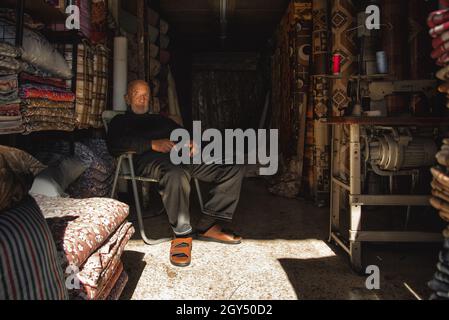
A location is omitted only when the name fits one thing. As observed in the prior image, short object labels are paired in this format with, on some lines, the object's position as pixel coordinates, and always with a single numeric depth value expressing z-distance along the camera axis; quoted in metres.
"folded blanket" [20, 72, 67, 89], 2.25
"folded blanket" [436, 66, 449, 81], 1.51
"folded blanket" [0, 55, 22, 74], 1.80
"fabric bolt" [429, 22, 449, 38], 1.48
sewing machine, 2.52
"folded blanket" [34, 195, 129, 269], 1.45
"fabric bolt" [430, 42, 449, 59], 1.48
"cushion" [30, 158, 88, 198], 2.43
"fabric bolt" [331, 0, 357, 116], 3.98
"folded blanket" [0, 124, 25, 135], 1.93
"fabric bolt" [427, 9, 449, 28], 1.48
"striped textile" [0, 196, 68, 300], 0.99
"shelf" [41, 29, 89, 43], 2.88
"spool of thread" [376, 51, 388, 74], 2.82
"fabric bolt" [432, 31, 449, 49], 1.46
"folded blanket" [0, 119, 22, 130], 1.92
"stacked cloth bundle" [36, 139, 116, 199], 2.84
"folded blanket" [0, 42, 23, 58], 1.76
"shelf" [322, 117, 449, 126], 2.21
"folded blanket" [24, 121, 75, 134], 2.26
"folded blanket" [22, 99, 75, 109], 2.24
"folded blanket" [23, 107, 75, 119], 2.25
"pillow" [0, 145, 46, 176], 1.12
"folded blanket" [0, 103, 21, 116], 1.94
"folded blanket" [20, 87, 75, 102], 2.20
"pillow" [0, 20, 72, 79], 2.14
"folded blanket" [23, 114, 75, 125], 2.26
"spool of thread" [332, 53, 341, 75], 2.95
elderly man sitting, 2.69
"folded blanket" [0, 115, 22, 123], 1.92
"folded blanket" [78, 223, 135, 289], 1.49
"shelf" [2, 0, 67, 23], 2.34
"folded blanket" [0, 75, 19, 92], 1.91
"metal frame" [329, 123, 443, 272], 2.31
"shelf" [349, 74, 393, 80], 2.62
